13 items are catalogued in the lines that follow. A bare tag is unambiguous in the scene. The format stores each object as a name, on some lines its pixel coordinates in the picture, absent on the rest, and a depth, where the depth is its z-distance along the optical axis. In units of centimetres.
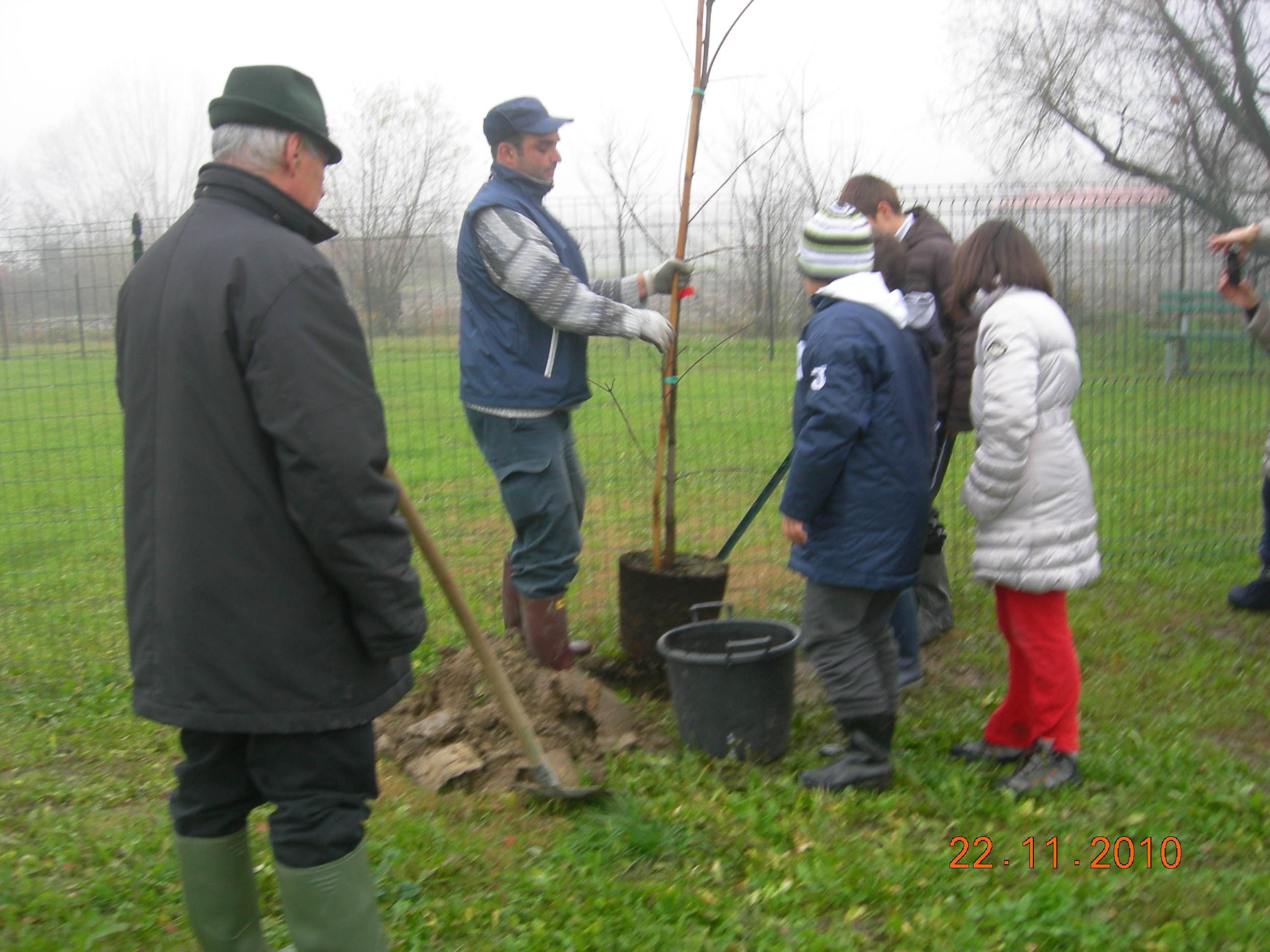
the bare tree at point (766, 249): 534
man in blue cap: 404
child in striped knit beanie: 330
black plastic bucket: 367
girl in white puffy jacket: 328
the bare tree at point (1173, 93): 1452
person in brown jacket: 437
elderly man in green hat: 212
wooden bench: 614
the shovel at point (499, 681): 267
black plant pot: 428
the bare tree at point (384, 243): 525
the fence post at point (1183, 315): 609
